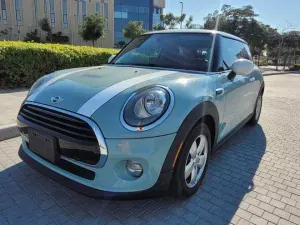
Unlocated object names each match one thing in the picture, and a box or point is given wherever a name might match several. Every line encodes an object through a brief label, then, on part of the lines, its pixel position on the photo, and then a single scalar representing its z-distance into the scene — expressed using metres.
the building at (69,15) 36.44
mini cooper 1.79
